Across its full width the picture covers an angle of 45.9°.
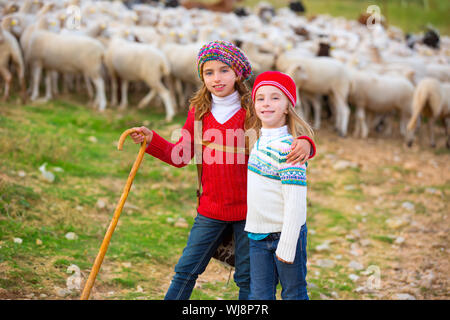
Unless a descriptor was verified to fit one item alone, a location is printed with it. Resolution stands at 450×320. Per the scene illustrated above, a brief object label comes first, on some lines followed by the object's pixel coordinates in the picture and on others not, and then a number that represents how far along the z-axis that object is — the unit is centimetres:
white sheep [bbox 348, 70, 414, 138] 1103
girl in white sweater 259
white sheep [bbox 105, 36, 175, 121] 1047
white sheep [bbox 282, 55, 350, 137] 1073
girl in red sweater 296
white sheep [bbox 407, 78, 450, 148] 1007
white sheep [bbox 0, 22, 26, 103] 934
